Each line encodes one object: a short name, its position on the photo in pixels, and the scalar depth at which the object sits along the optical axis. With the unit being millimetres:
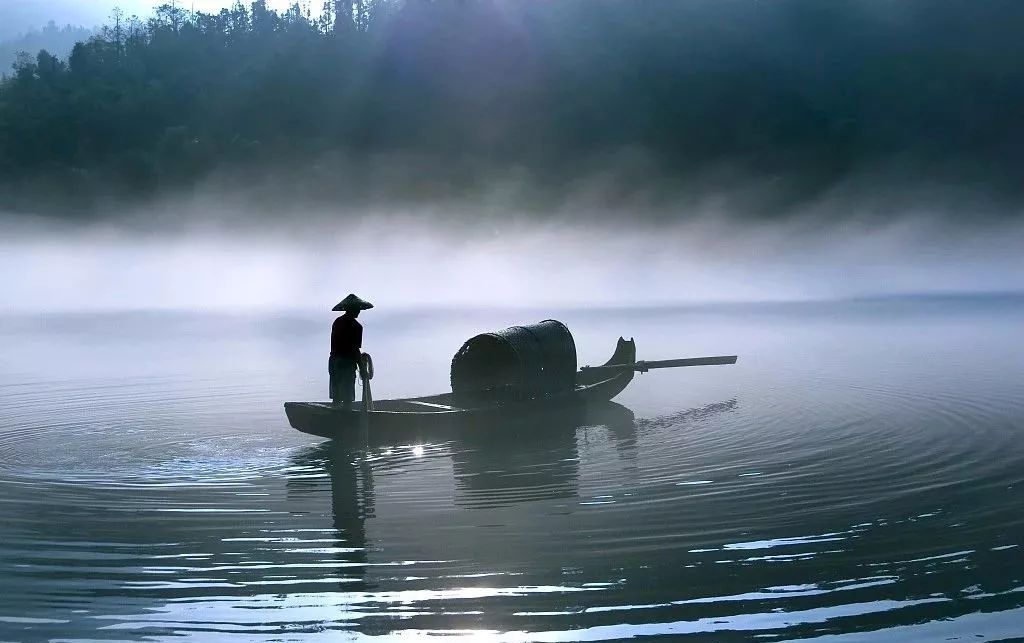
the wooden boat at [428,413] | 18922
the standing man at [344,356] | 19812
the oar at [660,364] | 25844
